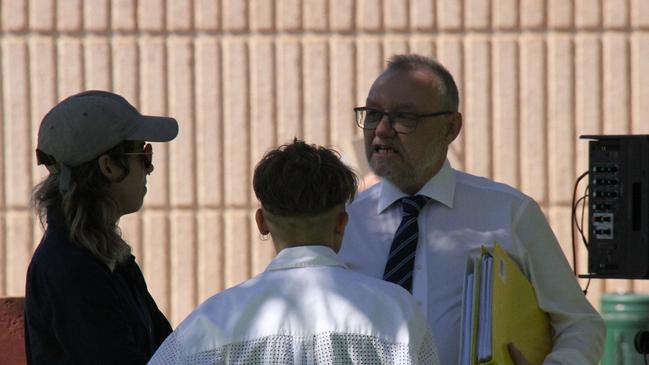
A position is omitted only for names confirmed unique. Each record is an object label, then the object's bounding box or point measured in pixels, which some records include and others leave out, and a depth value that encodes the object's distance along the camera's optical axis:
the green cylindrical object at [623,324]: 10.83
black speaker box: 9.39
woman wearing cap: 6.84
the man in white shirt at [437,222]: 7.86
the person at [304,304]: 5.86
